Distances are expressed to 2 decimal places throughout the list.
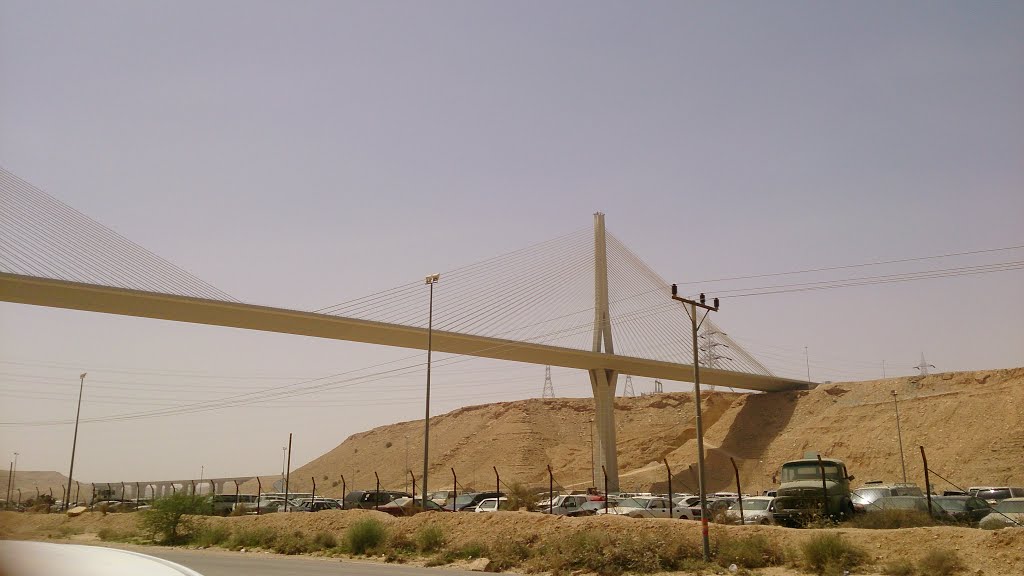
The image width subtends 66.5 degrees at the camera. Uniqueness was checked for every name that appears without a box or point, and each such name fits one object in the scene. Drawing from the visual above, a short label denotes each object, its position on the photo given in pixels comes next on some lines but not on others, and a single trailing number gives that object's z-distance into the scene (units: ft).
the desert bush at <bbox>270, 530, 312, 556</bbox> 95.40
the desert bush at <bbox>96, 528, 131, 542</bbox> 111.04
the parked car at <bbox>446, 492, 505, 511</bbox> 133.69
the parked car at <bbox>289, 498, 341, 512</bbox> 138.51
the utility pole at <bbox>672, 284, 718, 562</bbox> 68.52
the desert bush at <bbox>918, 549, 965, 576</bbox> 58.65
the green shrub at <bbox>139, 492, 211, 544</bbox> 106.93
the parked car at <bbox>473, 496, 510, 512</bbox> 117.43
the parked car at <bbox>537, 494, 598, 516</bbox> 114.81
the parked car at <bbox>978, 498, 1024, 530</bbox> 75.66
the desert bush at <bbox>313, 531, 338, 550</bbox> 96.17
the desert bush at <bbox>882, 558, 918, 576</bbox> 60.03
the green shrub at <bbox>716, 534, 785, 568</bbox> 67.92
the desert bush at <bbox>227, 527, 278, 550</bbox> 99.76
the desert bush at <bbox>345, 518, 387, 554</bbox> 90.68
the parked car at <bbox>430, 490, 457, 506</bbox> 152.46
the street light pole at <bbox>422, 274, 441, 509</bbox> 111.65
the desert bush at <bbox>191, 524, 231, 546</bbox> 103.30
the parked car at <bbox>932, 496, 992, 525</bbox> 86.63
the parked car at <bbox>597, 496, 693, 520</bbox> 106.63
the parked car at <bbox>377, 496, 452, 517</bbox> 114.01
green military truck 87.40
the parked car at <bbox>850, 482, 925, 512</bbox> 98.68
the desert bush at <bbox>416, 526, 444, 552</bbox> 87.04
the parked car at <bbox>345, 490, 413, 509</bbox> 140.15
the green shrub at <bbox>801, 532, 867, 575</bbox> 64.03
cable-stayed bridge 158.61
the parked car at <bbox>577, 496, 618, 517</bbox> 109.09
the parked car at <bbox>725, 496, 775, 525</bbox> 91.15
